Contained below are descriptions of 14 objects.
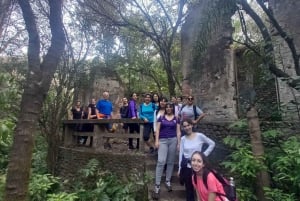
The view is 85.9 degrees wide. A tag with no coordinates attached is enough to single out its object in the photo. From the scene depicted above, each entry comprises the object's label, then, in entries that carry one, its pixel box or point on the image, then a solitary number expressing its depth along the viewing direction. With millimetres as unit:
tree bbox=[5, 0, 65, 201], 1619
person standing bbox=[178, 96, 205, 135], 3689
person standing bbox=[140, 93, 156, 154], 4047
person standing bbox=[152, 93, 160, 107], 4206
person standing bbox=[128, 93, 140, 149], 4349
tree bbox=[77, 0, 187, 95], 6813
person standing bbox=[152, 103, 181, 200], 3172
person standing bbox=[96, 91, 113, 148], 4840
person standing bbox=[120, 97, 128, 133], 4501
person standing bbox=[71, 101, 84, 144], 5088
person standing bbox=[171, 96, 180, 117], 3987
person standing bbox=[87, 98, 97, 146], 4948
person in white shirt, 2673
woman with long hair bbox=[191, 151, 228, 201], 1754
